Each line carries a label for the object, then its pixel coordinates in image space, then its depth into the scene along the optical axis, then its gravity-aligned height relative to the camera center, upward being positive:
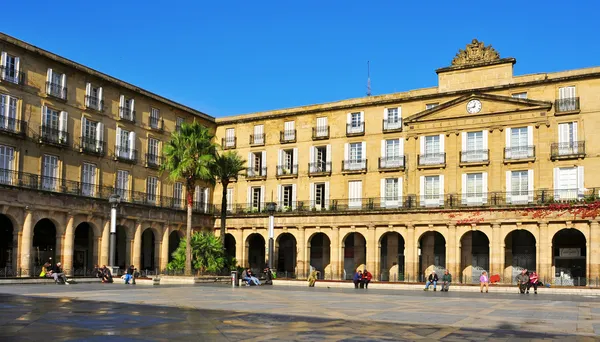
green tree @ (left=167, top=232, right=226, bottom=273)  49.00 -1.80
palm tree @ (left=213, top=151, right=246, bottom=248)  51.03 +4.49
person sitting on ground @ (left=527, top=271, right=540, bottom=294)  38.50 -2.66
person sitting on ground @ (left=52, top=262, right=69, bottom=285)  38.88 -2.75
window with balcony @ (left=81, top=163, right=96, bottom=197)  48.88 +3.46
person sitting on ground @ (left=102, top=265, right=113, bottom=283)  42.09 -2.87
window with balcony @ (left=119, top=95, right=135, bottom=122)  52.81 +9.19
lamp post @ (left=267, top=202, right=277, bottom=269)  45.81 +0.07
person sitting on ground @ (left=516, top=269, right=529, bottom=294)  38.62 -2.68
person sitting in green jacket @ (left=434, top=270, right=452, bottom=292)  40.31 -2.85
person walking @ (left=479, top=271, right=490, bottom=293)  39.72 -2.78
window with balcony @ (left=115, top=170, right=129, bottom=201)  52.06 +3.32
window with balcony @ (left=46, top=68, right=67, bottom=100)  46.44 +9.69
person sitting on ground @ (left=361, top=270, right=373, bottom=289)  42.75 -2.90
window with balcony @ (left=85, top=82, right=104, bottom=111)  49.84 +9.45
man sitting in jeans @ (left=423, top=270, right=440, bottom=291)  40.88 -2.84
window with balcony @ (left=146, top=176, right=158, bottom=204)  55.22 +3.20
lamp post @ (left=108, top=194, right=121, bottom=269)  43.46 +0.28
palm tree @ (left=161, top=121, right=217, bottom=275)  45.72 +4.70
